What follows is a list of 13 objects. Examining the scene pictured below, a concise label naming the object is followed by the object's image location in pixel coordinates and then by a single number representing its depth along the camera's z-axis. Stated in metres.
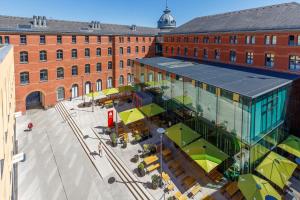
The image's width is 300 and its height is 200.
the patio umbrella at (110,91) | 38.36
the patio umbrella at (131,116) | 26.84
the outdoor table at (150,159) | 21.19
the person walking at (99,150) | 23.80
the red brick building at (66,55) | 35.16
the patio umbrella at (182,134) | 21.55
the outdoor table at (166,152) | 22.96
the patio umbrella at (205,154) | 18.08
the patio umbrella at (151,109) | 28.81
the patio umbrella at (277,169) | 16.55
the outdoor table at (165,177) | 19.14
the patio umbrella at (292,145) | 20.28
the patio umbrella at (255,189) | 14.70
